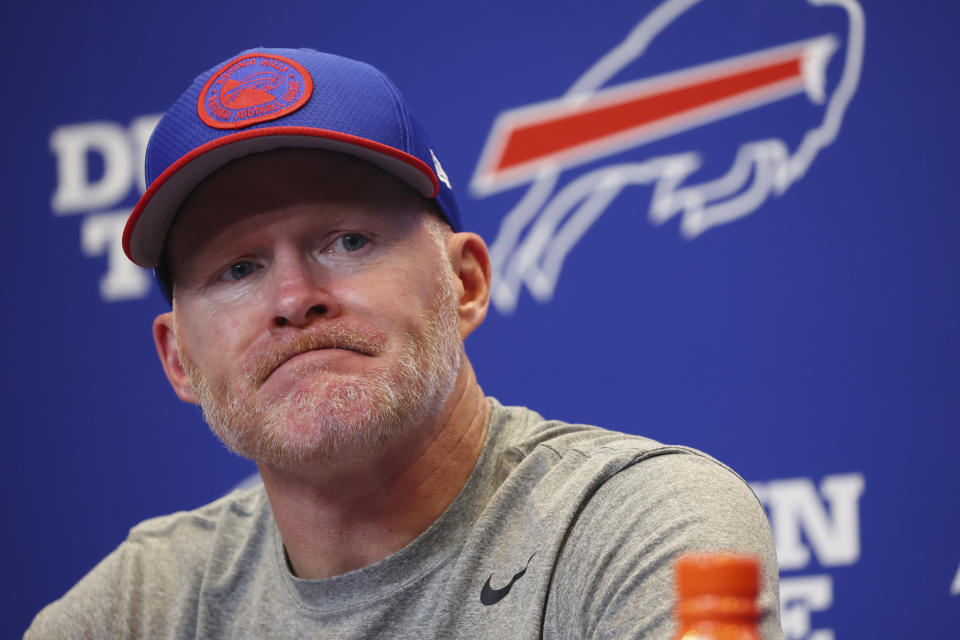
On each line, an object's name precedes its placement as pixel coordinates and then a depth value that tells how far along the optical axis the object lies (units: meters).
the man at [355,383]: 3.30
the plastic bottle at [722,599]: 2.02
